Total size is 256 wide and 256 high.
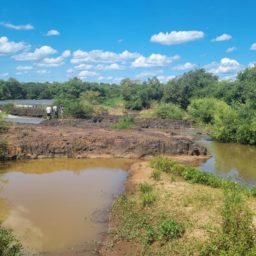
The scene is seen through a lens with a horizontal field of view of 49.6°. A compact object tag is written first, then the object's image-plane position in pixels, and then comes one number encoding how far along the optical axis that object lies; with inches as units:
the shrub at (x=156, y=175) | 485.0
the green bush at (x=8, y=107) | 1524.2
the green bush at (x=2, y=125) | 763.0
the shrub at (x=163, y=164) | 535.7
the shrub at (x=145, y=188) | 425.8
